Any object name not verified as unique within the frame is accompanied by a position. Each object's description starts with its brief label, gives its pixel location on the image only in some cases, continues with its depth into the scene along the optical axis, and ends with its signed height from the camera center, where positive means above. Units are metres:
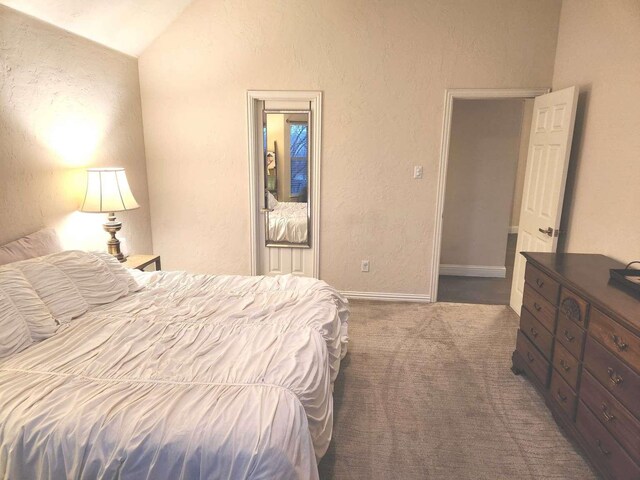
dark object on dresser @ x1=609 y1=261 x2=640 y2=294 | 1.93 -0.56
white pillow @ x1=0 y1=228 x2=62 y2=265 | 2.28 -0.55
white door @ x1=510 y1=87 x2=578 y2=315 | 2.99 -0.09
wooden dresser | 1.65 -0.94
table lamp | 2.92 -0.27
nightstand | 3.24 -0.86
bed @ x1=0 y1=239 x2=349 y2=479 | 1.30 -0.87
